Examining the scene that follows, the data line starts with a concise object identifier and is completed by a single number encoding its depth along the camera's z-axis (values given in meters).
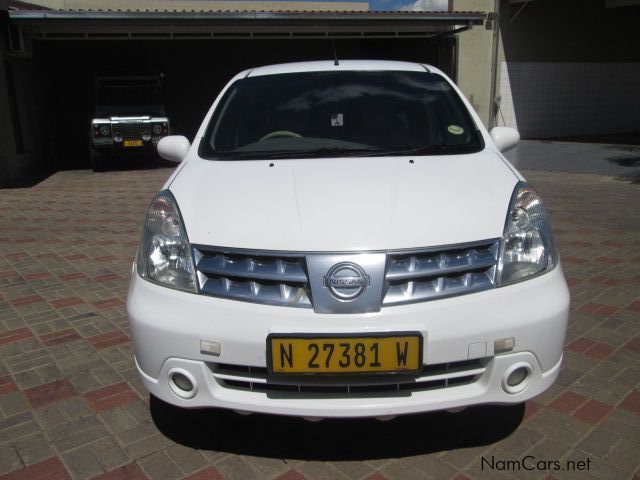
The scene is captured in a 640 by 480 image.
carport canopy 10.96
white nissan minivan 1.92
